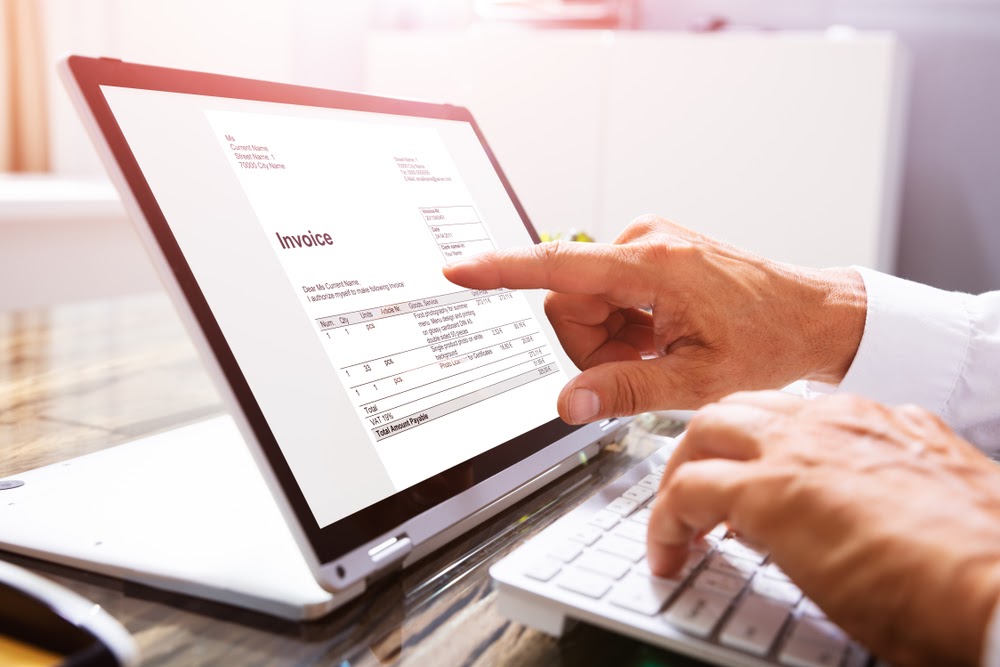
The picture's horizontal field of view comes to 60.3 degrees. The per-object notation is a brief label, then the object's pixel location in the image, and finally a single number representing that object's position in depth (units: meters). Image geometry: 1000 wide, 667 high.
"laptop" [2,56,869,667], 0.43
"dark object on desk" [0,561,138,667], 0.28
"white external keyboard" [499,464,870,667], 0.38
